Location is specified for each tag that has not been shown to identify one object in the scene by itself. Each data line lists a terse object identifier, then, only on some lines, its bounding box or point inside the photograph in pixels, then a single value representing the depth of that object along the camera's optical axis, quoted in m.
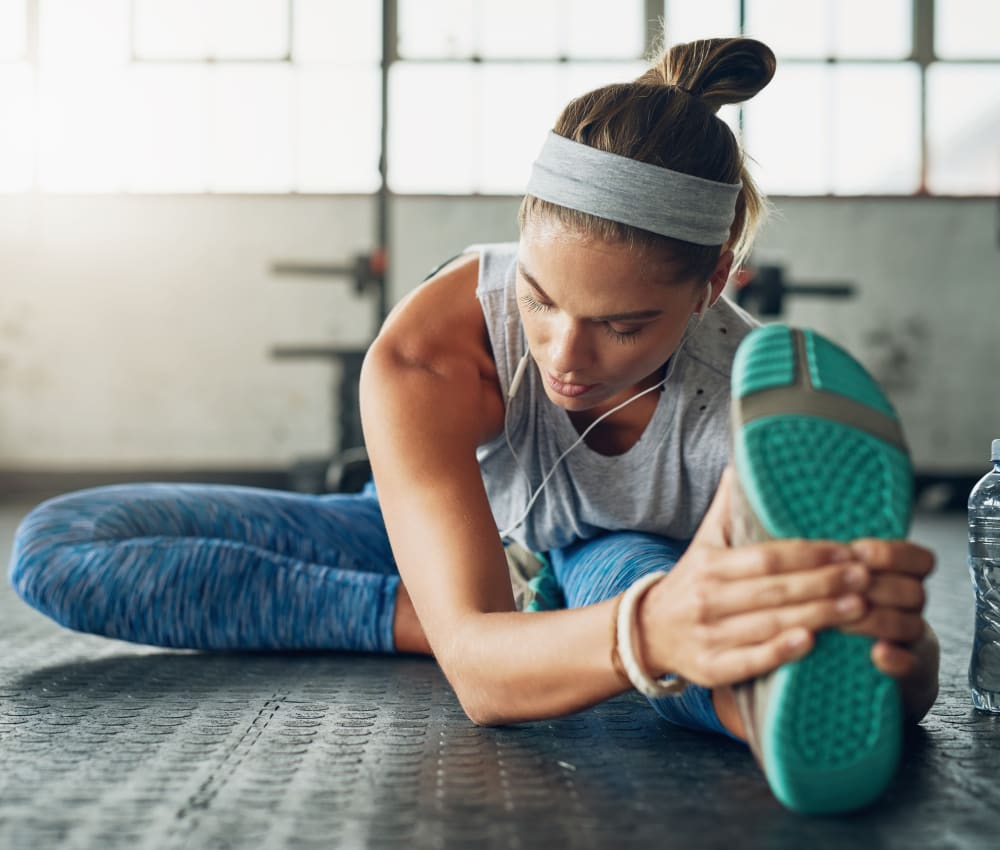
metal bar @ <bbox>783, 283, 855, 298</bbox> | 3.88
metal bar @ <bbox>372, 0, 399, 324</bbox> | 3.99
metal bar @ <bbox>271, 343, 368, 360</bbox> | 4.11
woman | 0.66
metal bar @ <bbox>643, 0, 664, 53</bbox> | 4.82
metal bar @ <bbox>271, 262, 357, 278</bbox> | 3.94
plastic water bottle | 1.12
